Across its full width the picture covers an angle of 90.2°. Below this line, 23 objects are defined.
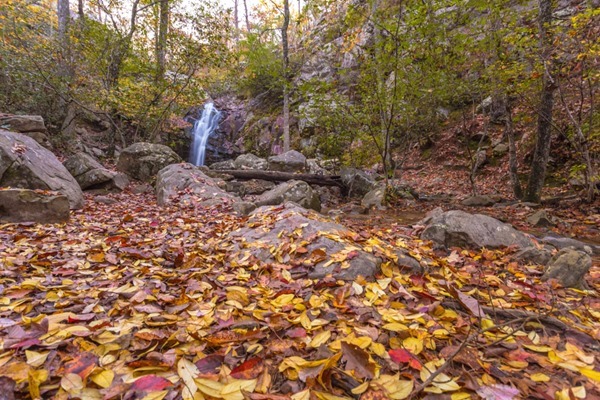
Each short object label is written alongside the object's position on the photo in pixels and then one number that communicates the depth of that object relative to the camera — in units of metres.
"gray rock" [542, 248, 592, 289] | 2.40
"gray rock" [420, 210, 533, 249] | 3.41
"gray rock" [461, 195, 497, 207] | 7.01
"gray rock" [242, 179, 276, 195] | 8.80
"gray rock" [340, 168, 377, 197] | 8.76
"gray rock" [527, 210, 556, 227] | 4.97
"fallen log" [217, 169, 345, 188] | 9.23
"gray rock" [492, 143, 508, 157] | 10.07
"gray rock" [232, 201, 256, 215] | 4.96
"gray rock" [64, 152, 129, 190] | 7.27
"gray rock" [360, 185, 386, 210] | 6.90
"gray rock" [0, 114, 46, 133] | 7.81
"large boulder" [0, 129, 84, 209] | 5.09
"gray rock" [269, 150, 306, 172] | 10.21
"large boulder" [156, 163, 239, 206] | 6.04
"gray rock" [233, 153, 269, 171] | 11.55
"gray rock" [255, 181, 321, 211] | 6.26
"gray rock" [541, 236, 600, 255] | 3.68
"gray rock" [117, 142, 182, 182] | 9.00
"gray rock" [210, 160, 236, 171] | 11.50
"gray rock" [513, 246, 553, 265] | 2.92
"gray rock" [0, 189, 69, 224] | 3.61
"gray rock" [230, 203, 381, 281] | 2.27
